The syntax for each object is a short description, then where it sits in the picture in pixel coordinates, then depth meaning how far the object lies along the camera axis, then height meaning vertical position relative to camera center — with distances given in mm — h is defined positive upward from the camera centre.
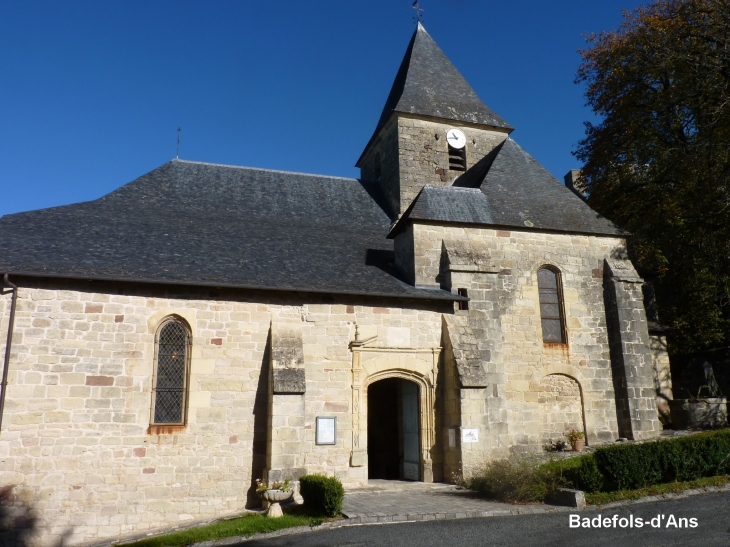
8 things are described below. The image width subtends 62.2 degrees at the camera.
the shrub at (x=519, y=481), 9227 -903
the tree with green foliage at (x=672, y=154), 15398 +7476
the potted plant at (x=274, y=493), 9289 -1064
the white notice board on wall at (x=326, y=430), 11094 -105
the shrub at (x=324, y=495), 8758 -1023
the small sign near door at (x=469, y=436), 11281 -246
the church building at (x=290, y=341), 10008 +1550
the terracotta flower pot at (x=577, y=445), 12383 -480
